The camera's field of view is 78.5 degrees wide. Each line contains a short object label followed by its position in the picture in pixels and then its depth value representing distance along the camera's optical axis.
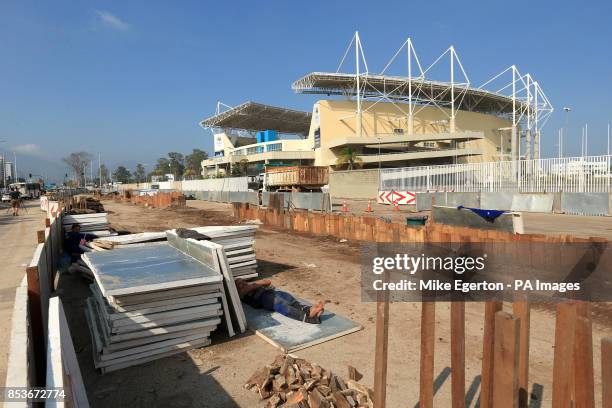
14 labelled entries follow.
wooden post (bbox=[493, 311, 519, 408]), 2.06
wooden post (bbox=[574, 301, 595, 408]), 2.01
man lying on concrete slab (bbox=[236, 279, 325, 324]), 5.63
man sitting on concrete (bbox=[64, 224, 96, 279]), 9.12
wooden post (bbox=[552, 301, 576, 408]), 2.04
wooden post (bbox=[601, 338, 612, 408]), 1.78
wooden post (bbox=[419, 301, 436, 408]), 2.44
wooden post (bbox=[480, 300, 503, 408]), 2.24
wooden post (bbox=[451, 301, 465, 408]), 2.34
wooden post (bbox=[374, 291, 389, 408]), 2.57
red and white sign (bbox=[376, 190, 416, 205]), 25.83
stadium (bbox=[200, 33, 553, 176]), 63.25
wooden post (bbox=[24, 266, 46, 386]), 4.08
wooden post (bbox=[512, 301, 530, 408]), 2.26
